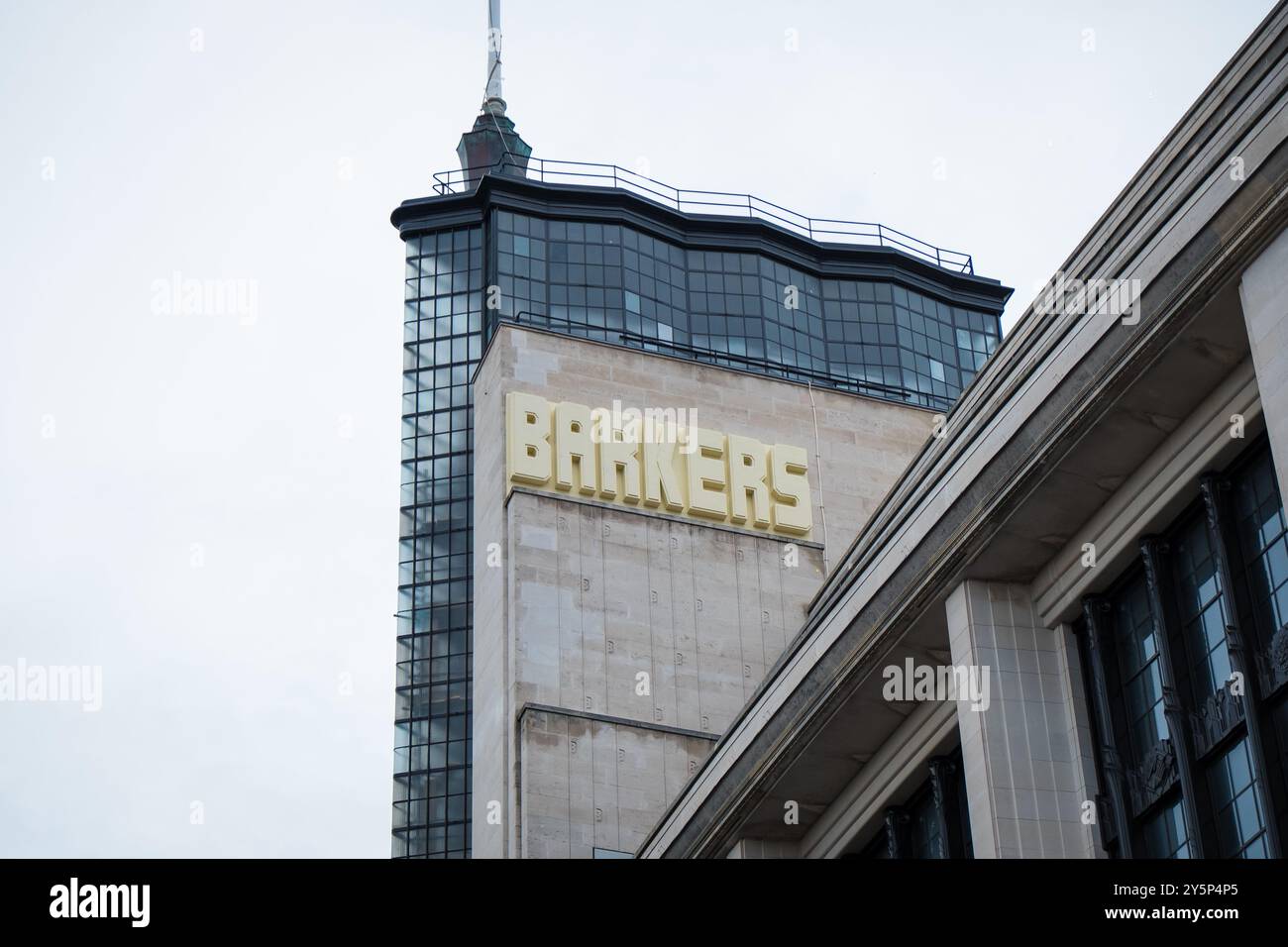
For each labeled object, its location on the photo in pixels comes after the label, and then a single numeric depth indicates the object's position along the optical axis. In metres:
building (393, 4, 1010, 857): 65.38
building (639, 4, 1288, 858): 26.22
